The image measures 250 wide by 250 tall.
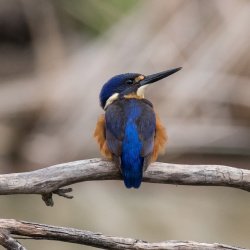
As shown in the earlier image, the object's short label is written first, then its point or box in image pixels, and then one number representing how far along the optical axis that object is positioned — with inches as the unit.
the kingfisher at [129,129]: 291.3
